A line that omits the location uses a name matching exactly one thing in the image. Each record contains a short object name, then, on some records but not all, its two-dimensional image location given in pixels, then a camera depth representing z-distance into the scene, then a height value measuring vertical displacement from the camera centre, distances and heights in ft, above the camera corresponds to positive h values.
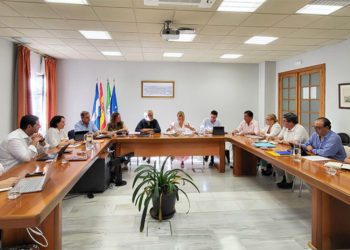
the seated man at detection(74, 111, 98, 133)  15.49 -0.51
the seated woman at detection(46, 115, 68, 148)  12.48 -0.84
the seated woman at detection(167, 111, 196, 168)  18.67 -0.86
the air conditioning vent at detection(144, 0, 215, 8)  9.54 +4.28
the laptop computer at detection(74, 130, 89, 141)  13.98 -1.10
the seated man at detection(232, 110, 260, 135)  17.43 -0.76
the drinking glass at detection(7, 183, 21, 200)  5.41 -1.66
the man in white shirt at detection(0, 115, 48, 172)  8.64 -1.01
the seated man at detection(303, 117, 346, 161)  9.91 -1.08
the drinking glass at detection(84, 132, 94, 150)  11.80 -1.26
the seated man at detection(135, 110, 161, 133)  18.80 -0.63
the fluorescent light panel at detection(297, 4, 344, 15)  10.61 +4.47
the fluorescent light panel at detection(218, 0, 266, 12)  10.12 +4.46
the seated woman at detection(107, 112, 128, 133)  17.65 -0.58
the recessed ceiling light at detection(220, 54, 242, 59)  21.01 +4.90
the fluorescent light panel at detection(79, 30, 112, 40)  14.47 +4.70
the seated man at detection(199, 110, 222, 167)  18.46 -0.67
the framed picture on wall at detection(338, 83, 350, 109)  15.66 +1.20
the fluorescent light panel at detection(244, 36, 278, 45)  15.48 +4.70
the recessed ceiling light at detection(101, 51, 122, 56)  20.07 +4.94
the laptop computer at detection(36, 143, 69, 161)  9.24 -1.51
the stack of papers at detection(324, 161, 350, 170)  7.71 -1.53
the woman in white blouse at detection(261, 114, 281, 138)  15.85 -0.80
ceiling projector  12.38 +4.05
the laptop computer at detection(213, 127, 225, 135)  16.78 -1.02
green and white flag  23.58 +1.33
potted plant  8.97 -2.67
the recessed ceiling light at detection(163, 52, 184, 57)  20.36 +4.92
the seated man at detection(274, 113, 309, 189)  13.09 -0.99
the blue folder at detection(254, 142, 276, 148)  12.07 -1.42
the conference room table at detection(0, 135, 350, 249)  4.88 -1.81
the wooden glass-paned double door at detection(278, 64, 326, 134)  18.54 +1.74
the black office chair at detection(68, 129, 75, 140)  16.37 -1.20
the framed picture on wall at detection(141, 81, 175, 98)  24.59 +2.52
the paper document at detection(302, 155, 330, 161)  9.20 -1.56
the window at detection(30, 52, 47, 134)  19.64 +2.18
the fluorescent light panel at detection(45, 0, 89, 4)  10.14 +4.50
